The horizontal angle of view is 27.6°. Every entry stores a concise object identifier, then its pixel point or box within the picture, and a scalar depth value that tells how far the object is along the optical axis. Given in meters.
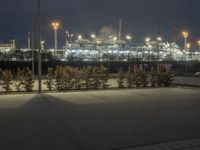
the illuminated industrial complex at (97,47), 53.12
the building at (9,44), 99.00
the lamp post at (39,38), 21.08
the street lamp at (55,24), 38.61
